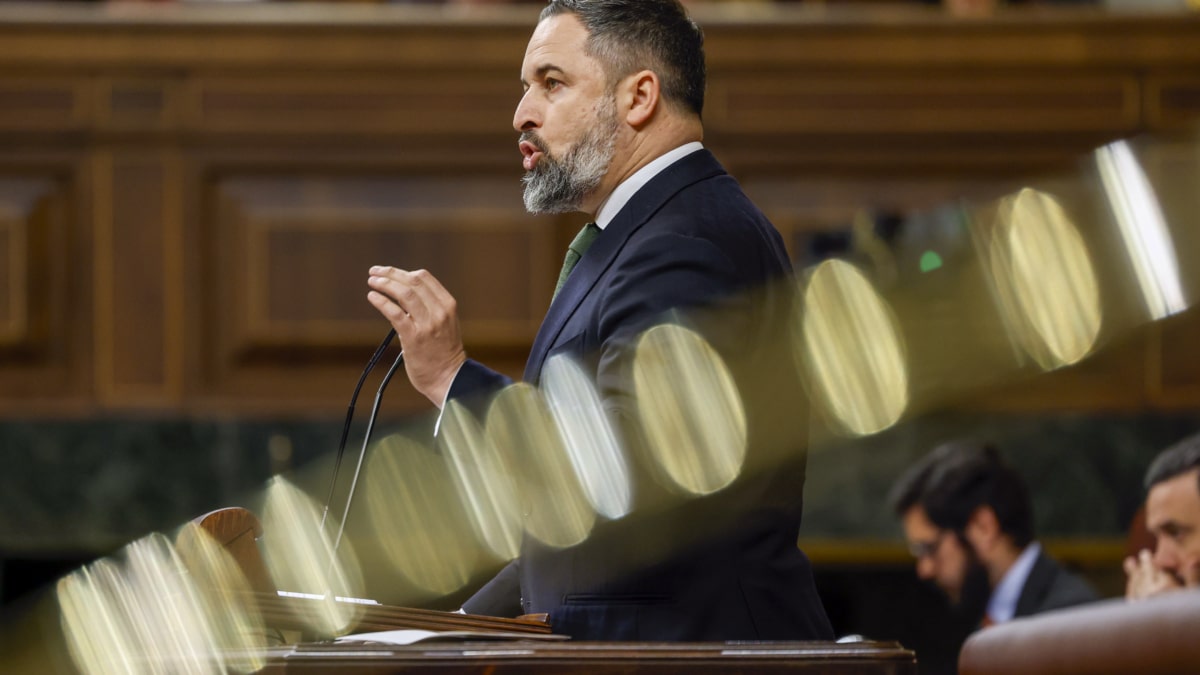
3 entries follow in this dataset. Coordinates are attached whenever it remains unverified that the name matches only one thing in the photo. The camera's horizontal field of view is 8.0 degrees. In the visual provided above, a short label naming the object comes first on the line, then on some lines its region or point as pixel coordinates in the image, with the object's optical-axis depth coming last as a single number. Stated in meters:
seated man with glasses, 10.83
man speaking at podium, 8.76
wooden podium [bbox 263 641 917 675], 8.46
